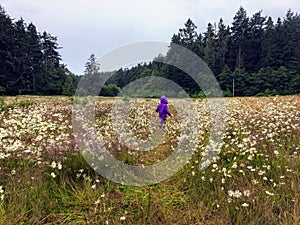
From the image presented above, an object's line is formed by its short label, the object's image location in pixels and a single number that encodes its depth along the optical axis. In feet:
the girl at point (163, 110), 32.15
